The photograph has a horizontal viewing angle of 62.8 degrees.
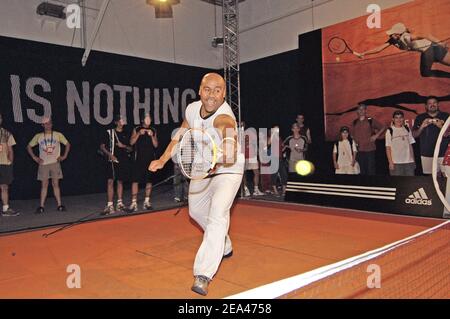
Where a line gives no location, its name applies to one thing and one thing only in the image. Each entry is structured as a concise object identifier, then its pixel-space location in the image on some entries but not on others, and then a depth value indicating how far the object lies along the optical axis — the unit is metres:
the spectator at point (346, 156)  8.80
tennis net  2.42
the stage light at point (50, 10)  10.28
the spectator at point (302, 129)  9.93
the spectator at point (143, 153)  7.91
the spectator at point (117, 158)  7.83
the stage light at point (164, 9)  11.84
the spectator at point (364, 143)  8.80
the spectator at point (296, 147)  9.72
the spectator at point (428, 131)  7.36
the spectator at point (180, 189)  9.28
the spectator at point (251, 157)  9.88
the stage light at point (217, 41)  13.91
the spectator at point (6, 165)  7.63
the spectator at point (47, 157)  8.01
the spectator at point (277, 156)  10.27
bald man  3.28
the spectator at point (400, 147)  7.56
